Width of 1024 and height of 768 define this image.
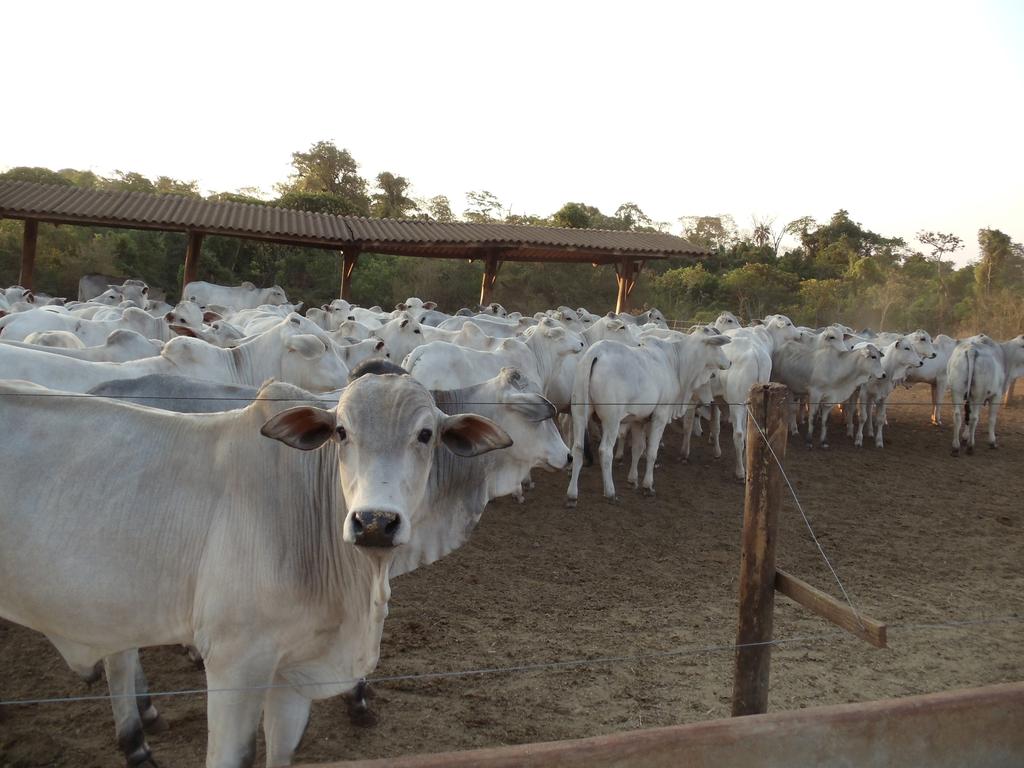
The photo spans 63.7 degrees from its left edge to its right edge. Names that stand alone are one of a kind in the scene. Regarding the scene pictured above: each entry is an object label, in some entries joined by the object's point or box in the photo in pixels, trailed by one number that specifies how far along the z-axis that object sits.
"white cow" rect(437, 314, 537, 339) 12.88
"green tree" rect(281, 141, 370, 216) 42.91
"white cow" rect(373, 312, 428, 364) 11.73
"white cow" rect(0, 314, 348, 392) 6.08
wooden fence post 3.90
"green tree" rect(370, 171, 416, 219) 42.12
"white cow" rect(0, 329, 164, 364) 7.69
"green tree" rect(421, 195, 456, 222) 46.78
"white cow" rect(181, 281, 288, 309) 20.22
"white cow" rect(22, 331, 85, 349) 8.32
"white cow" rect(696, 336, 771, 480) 11.23
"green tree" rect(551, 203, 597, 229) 35.53
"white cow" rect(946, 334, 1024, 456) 13.31
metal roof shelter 17.41
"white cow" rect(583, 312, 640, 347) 12.20
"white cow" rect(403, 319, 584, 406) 8.89
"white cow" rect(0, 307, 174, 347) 10.09
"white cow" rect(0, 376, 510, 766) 2.96
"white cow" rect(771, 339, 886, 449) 13.38
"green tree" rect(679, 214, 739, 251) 57.47
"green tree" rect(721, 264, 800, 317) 34.56
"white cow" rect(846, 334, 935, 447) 14.03
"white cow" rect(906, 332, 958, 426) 15.87
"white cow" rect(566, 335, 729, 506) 9.38
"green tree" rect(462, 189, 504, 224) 44.66
